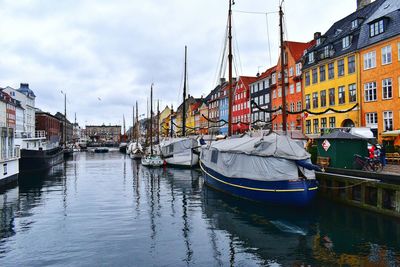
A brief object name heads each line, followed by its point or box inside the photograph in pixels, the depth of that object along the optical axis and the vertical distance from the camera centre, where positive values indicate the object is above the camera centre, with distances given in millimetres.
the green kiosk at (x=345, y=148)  24844 -532
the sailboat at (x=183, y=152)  49938 -1351
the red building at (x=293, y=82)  54469 +10157
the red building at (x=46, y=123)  113375 +7780
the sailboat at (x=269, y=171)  19359 -1817
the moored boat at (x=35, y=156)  47438 -1655
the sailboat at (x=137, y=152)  79038 -2020
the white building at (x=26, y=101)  92525 +12864
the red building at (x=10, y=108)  75050 +8926
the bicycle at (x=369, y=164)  22525 -1591
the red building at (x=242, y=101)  78556 +10137
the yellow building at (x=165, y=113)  175850 +16170
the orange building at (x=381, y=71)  36031 +7928
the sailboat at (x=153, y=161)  54906 -2892
